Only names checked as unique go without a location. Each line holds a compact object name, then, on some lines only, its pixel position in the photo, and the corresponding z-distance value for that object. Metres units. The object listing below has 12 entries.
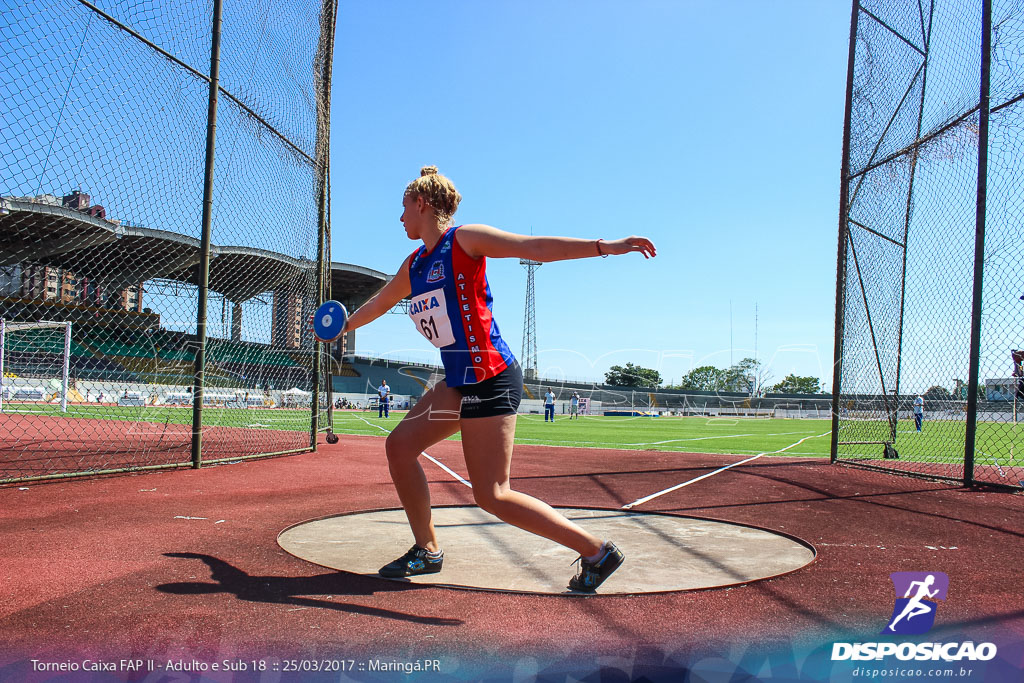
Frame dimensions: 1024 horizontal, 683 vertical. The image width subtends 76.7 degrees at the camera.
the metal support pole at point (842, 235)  10.12
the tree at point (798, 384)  111.31
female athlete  3.24
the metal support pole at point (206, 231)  7.46
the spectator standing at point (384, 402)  31.40
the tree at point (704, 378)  119.34
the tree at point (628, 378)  112.50
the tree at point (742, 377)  106.62
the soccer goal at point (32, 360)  20.58
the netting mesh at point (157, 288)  7.32
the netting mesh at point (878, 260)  9.71
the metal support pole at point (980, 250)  7.15
